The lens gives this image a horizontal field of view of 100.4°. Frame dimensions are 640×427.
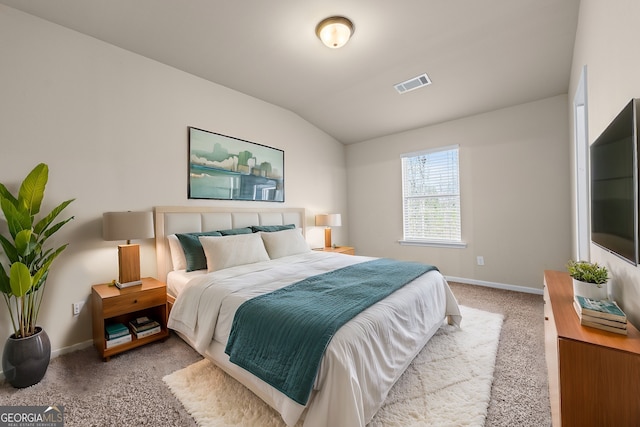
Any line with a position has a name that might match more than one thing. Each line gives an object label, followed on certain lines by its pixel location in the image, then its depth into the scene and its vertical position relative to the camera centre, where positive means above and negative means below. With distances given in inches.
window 166.4 +9.1
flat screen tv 43.9 +4.3
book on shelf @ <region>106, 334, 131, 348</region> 85.9 -40.8
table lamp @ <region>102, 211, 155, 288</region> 88.6 -5.7
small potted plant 58.0 -16.2
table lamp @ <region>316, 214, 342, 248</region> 176.6 -4.7
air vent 128.0 +63.8
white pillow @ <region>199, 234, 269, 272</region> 102.8 -14.6
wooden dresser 40.9 -27.2
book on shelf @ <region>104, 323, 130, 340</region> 87.0 -38.1
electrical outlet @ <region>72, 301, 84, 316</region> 91.7 -30.9
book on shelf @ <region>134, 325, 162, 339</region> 92.0 -40.7
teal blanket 51.3 -24.3
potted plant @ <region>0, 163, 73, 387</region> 71.0 -15.1
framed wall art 123.5 +23.8
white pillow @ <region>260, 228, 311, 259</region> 126.1 -14.4
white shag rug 60.0 -46.2
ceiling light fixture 91.2 +63.5
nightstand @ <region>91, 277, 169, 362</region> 84.5 -29.6
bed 50.5 -26.2
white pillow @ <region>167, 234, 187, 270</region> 107.7 -16.0
